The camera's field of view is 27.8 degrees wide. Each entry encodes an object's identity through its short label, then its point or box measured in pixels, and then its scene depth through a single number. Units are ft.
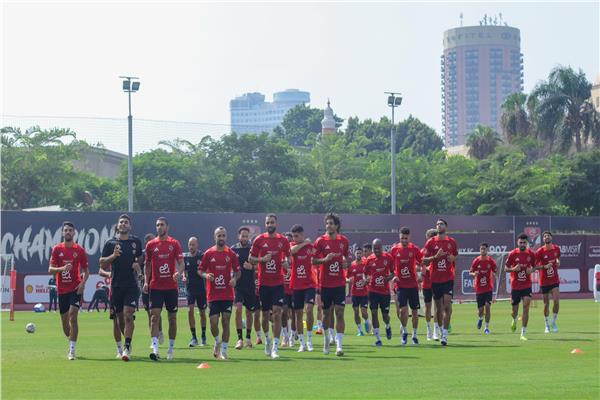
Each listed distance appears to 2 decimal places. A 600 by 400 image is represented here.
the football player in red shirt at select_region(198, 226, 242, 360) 71.26
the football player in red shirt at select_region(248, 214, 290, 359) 72.43
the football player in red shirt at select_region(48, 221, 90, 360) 72.28
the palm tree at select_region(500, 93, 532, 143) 333.42
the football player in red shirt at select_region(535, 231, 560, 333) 101.86
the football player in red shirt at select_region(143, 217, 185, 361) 70.44
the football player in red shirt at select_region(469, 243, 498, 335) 102.27
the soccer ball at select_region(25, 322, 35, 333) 104.17
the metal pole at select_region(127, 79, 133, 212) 188.21
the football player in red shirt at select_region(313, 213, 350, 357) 73.20
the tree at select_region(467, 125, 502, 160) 366.84
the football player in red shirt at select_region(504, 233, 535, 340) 97.50
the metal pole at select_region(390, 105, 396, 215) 210.28
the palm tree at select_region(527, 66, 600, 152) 304.71
